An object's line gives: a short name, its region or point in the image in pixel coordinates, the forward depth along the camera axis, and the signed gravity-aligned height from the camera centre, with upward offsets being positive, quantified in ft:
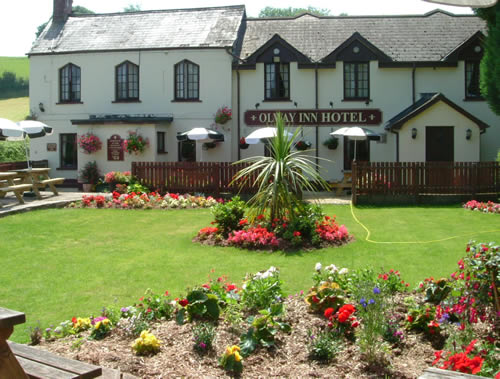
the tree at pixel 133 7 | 280.25 +86.98
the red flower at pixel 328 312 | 18.85 -4.74
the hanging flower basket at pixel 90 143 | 86.26 +5.26
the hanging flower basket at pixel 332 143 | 83.76 +4.97
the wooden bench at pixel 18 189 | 56.68 -1.35
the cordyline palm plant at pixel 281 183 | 39.24 -0.54
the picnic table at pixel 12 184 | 57.05 -0.96
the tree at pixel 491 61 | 69.87 +14.91
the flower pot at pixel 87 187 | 84.30 -1.67
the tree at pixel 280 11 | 250.16 +76.75
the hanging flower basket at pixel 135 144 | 83.87 +4.99
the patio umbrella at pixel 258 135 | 68.03 +5.03
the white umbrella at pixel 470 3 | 9.03 +2.91
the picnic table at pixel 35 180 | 64.40 -0.43
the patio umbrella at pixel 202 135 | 77.05 +5.90
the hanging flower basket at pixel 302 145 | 80.84 +4.51
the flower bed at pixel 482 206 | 54.75 -3.30
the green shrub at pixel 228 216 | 40.24 -3.04
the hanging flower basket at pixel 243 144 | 81.20 +4.78
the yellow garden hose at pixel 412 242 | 38.83 -4.69
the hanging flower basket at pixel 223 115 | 85.10 +9.45
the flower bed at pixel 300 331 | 16.48 -5.29
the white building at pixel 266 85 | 84.23 +14.58
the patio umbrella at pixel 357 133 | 73.30 +5.69
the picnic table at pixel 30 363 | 11.16 -4.60
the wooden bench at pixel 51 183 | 66.99 -0.82
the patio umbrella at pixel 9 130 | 63.16 +5.49
